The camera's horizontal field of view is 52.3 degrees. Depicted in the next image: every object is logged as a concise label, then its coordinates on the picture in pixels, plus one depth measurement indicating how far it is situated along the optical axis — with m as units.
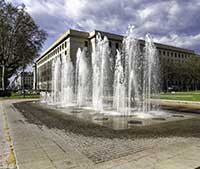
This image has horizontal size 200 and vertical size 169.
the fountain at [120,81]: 15.48
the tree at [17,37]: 34.62
